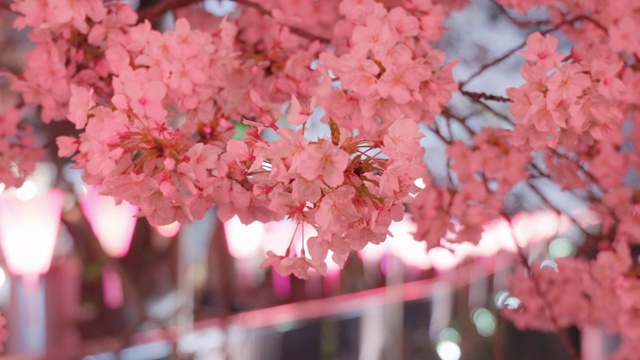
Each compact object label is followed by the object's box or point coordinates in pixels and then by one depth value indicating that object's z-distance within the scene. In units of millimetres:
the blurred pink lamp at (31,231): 2832
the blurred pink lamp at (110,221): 3139
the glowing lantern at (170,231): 3264
